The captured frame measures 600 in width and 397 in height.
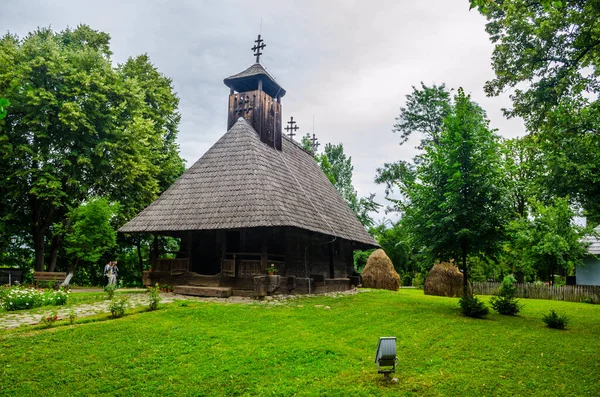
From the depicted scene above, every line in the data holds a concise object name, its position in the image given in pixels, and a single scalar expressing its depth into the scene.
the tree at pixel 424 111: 29.02
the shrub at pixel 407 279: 33.59
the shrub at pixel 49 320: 7.44
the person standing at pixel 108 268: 17.12
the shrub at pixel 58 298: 10.46
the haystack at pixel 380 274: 22.91
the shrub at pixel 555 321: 8.91
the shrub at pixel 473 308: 10.27
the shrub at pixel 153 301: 9.63
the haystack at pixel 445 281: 18.67
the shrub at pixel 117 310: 8.54
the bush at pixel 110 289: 10.58
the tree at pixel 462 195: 10.98
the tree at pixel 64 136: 17.41
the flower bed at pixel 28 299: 9.57
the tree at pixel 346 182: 37.97
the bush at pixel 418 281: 28.30
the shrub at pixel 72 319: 7.70
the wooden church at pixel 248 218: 12.86
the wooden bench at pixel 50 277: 14.66
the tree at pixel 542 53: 9.41
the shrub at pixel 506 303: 11.05
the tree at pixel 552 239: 19.88
